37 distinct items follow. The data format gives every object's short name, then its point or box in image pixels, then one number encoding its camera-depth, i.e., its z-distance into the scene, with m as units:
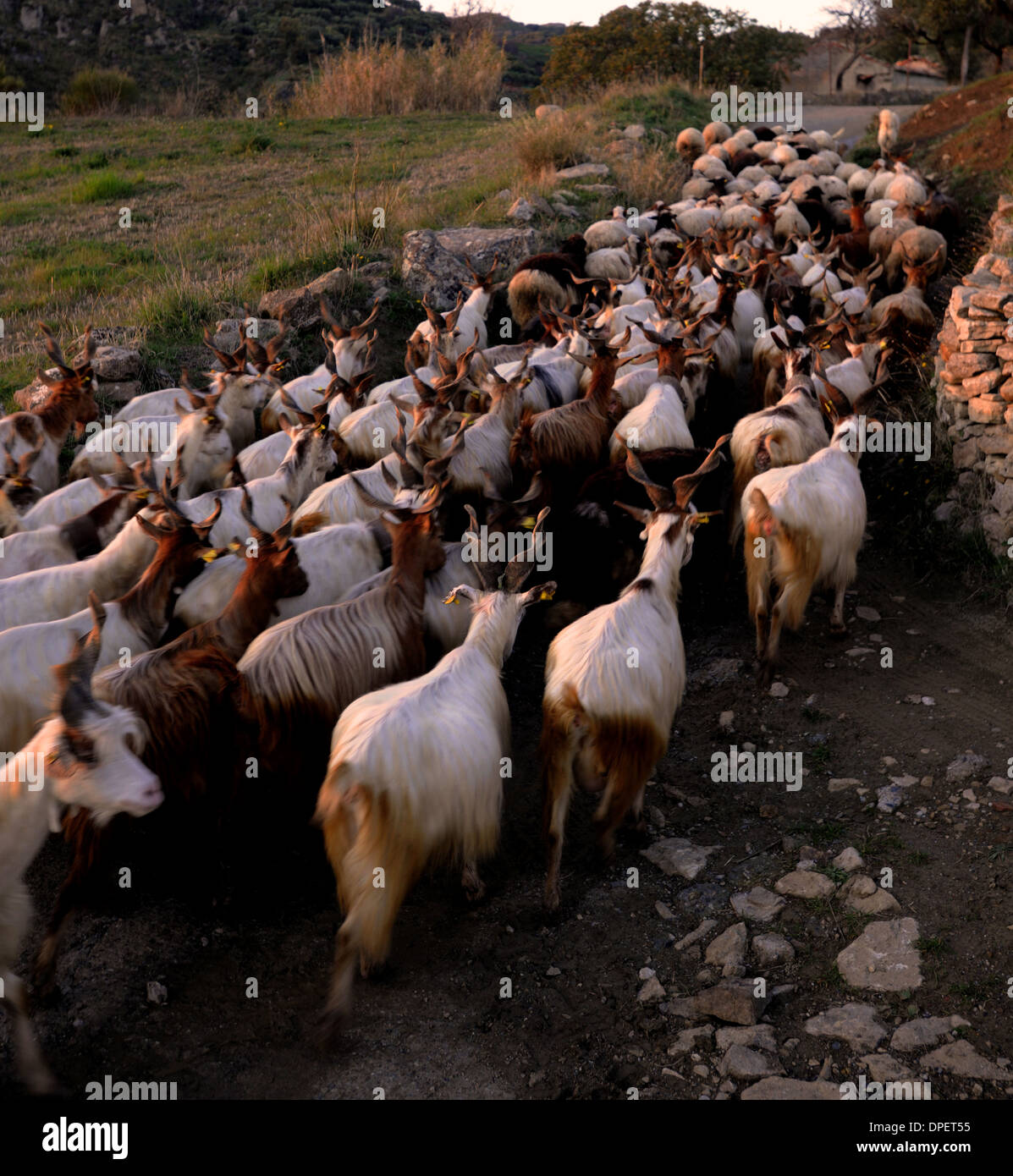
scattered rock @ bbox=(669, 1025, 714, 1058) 3.46
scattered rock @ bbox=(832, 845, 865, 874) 4.12
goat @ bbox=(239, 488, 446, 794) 4.08
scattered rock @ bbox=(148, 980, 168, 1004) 3.71
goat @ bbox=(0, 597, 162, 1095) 3.17
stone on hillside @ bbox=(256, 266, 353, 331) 8.87
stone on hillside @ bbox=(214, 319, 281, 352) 8.43
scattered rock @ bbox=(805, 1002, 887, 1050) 3.40
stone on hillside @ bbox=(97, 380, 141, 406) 7.87
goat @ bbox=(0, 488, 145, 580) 5.00
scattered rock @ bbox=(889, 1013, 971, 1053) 3.37
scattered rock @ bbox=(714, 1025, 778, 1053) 3.43
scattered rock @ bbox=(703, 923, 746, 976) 3.76
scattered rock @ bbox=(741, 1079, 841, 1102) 3.26
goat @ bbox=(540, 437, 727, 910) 3.98
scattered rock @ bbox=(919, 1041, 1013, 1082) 3.25
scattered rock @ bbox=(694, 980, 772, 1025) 3.52
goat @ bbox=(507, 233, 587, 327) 9.40
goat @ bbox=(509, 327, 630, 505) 6.41
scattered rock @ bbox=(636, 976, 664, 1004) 3.67
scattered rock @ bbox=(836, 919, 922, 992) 3.61
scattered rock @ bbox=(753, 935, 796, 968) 3.78
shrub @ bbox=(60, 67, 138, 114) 20.48
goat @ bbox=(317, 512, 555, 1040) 3.45
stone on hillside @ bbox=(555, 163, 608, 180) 13.43
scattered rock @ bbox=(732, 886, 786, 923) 3.97
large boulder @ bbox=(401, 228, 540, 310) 9.55
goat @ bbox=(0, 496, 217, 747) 4.00
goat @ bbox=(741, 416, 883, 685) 5.15
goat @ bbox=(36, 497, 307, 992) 3.74
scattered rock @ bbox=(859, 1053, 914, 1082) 3.27
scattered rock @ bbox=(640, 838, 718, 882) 4.25
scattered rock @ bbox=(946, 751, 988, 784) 4.57
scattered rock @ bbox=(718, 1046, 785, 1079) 3.34
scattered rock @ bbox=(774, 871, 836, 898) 4.04
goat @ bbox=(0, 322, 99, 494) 6.46
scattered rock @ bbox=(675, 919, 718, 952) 3.89
